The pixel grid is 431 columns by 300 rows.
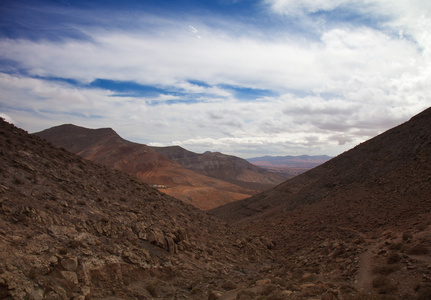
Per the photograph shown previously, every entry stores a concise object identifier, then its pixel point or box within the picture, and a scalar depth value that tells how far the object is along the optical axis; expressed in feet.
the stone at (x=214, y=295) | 32.42
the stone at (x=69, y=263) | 27.55
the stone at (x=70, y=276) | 26.68
